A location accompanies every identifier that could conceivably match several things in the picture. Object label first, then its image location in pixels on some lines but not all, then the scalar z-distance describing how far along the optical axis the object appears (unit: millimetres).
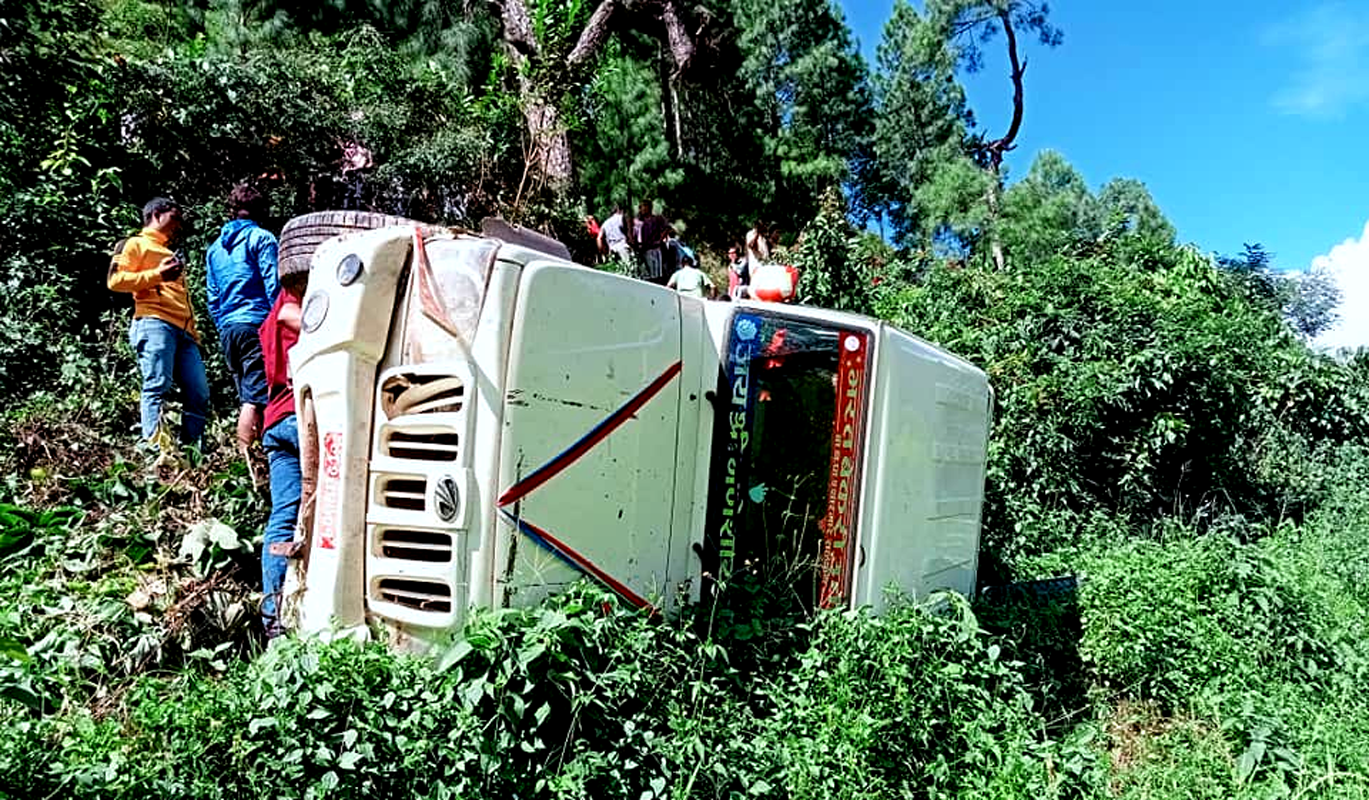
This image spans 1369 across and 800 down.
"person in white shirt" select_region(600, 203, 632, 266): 10430
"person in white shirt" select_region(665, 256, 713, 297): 5871
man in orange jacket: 4652
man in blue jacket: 4562
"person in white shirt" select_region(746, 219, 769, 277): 9844
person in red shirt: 3428
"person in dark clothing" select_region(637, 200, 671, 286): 10359
